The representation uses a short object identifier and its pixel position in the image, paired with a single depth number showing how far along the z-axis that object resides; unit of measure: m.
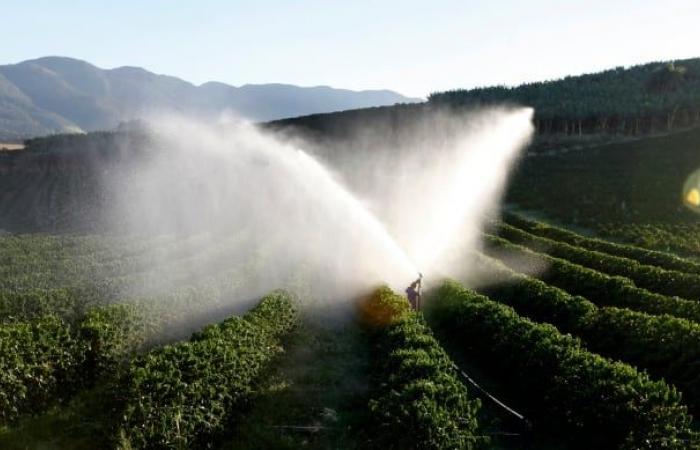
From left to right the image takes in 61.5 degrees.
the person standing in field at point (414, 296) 26.86
